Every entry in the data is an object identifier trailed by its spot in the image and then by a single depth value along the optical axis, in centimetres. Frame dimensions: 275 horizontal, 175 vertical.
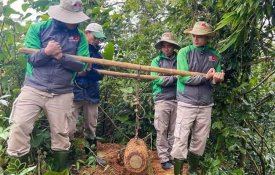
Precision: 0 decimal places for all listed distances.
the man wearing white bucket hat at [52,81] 235
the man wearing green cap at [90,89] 305
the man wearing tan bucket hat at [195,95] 280
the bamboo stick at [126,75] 310
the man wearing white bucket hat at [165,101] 314
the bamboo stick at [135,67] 259
